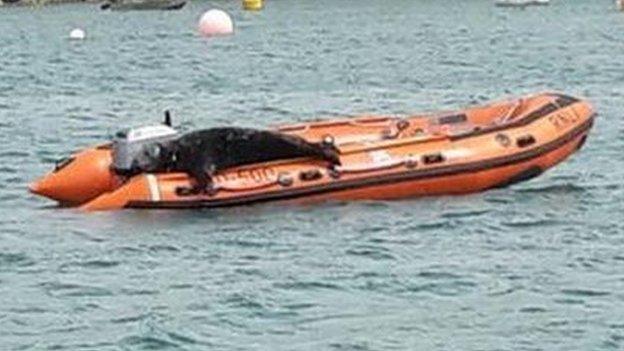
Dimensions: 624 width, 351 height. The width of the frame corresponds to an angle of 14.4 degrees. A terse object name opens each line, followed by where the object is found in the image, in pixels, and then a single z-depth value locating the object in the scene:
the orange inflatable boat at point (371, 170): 27.83
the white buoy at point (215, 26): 85.00
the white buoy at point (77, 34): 87.10
